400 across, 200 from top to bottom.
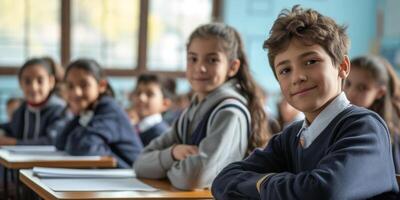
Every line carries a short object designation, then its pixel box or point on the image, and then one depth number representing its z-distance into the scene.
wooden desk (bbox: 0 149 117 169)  2.41
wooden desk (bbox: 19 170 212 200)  1.77
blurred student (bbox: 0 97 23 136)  5.19
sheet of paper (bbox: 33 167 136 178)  2.10
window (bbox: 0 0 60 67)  6.30
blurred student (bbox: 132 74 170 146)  3.67
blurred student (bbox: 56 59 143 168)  2.85
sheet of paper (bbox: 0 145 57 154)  2.83
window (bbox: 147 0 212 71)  6.84
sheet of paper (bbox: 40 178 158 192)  1.89
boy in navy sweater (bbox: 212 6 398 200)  1.35
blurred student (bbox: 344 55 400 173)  2.71
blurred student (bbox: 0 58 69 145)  3.72
